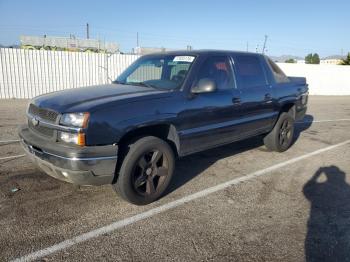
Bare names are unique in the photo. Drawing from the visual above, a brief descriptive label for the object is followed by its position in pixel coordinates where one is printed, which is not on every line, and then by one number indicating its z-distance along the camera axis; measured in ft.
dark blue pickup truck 11.20
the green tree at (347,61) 108.58
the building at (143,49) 80.23
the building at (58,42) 99.26
